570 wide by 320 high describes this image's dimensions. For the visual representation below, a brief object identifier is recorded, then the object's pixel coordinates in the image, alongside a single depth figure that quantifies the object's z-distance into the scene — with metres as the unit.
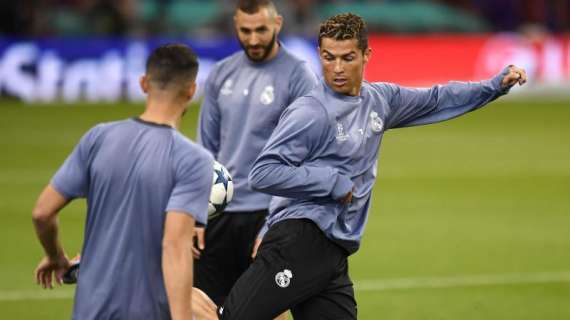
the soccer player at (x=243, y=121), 16.75
